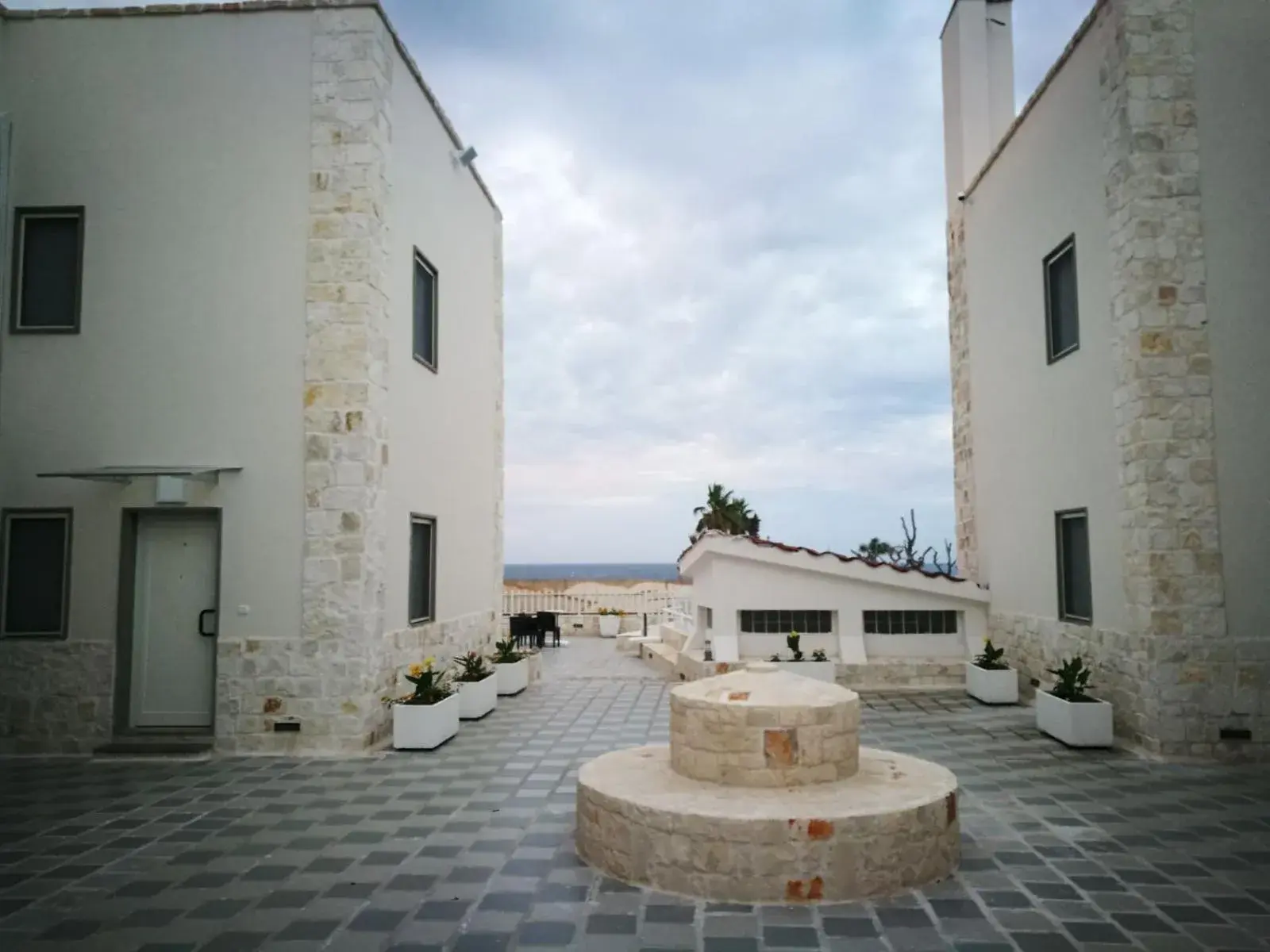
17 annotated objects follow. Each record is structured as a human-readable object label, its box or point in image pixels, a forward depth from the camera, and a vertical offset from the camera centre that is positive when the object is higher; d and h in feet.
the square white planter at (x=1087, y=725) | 27.78 -5.06
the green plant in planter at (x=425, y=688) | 29.25 -4.08
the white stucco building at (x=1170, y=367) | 26.53 +5.82
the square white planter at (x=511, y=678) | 40.63 -5.25
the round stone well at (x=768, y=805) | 15.49 -4.38
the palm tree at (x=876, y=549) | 98.91 +1.05
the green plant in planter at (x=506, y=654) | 41.93 -4.32
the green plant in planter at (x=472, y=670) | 35.22 -4.29
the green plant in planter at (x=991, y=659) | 37.63 -4.19
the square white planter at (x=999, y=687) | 36.47 -5.09
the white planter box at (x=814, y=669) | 39.29 -4.69
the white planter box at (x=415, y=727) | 28.17 -5.11
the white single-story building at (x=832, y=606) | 42.11 -2.18
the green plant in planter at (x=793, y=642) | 40.14 -3.65
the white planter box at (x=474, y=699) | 34.12 -5.20
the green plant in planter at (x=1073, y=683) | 29.04 -4.00
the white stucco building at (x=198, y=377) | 28.04 +5.75
